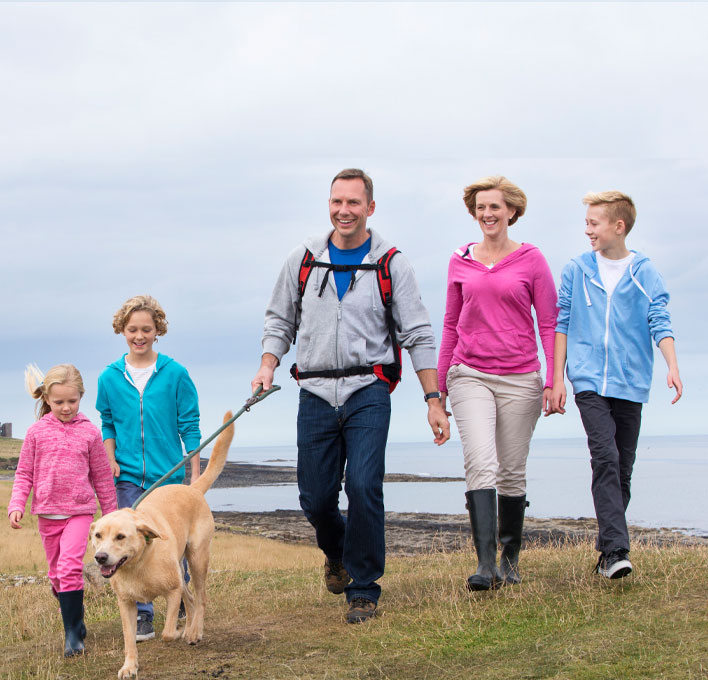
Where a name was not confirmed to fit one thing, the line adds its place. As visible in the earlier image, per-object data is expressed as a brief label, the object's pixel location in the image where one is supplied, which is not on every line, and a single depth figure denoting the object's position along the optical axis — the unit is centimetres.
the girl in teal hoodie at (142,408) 636
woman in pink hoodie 602
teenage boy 585
